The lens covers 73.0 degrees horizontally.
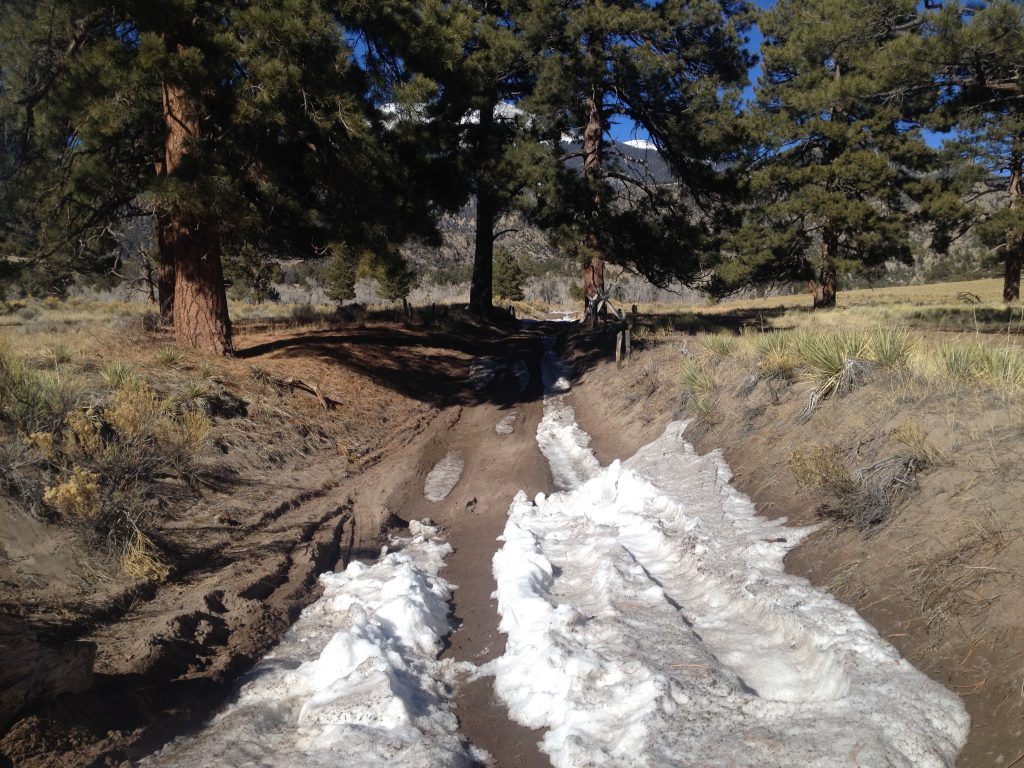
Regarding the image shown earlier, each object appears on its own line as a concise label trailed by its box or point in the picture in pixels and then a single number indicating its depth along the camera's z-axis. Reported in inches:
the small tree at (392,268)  440.5
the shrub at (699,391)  352.2
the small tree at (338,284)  1683.1
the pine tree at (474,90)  451.5
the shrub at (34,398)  253.1
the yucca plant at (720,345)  438.3
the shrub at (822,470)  212.1
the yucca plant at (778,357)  334.6
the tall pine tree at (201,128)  380.2
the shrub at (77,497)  215.8
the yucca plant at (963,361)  249.0
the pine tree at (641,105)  720.3
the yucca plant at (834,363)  283.0
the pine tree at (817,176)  981.2
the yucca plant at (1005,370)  221.8
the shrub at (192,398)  341.7
